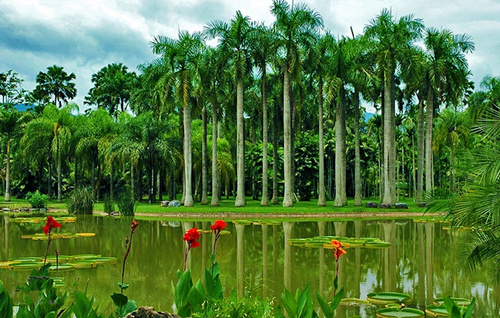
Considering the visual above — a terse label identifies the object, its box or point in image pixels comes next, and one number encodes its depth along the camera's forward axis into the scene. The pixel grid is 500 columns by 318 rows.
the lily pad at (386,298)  8.59
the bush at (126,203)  28.27
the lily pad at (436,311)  7.74
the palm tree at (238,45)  33.88
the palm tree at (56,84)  66.31
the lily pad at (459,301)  8.15
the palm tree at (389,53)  34.81
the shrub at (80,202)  30.41
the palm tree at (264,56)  34.06
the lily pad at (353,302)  8.52
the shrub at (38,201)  35.09
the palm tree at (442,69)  36.56
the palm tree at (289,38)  33.62
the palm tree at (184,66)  33.97
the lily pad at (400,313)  7.64
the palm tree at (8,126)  45.94
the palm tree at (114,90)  62.31
